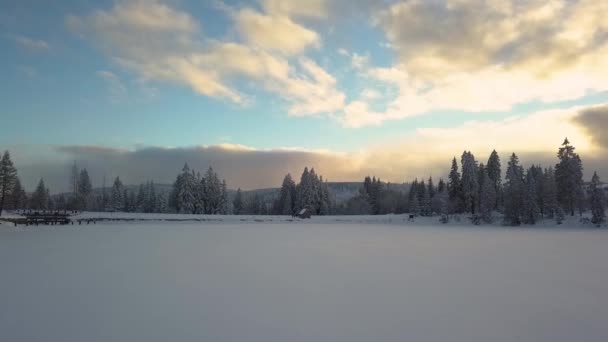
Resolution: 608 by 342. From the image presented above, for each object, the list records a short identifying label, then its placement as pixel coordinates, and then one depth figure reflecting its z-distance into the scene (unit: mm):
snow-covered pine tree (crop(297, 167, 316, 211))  93250
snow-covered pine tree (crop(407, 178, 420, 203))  110625
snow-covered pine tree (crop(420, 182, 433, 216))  95894
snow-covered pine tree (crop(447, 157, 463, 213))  85500
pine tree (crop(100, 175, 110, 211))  118388
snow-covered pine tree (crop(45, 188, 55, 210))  118625
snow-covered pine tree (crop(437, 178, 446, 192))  114781
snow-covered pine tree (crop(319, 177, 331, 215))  96750
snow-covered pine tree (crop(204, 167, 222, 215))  90188
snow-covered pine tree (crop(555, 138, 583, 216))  63281
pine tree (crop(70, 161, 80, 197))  116644
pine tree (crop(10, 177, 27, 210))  81125
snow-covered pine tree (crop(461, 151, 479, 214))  80062
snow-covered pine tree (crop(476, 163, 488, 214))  87000
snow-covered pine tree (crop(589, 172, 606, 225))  54750
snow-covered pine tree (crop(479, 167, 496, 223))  68500
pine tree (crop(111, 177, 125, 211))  107088
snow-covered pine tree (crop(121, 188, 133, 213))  112119
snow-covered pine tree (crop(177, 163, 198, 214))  84562
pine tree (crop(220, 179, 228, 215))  93375
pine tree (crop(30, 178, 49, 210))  100875
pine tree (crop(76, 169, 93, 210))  113100
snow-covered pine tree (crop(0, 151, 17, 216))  61844
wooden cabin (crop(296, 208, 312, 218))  79700
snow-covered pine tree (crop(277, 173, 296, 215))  102500
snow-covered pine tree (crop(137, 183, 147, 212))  108700
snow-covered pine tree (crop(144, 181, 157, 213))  107375
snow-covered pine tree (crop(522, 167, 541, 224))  62688
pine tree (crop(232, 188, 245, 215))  117688
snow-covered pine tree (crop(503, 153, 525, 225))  63594
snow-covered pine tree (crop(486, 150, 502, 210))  86206
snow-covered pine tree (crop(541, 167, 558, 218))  64156
